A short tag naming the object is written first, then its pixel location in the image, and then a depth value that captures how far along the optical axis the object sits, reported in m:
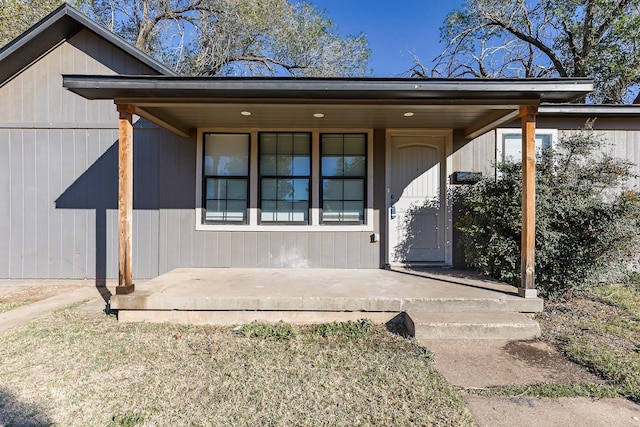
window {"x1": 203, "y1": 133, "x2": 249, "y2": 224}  5.34
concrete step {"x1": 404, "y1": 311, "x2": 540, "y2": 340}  3.21
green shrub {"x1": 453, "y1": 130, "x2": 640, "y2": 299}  4.04
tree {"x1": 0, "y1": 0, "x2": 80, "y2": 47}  8.03
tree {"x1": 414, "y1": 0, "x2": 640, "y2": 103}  10.28
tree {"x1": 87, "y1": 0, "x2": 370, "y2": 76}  10.64
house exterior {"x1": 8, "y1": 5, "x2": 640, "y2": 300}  5.29
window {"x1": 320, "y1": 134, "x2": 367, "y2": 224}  5.34
